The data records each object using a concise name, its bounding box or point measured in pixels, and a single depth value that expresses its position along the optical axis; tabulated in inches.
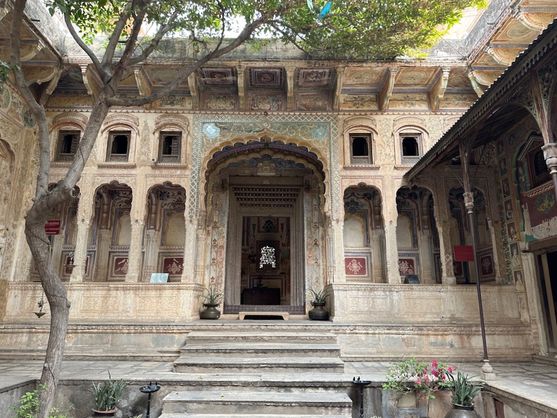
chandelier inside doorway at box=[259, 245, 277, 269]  737.0
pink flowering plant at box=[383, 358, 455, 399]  214.2
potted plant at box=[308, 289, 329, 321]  378.3
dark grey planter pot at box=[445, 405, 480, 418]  195.5
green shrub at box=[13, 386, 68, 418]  186.1
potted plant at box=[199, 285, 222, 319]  377.7
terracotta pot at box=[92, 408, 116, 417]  202.7
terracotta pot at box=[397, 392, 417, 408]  219.8
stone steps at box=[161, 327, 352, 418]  211.5
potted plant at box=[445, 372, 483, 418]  197.0
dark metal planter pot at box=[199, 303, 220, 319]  377.4
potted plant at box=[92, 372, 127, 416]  204.2
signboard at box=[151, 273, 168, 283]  373.7
